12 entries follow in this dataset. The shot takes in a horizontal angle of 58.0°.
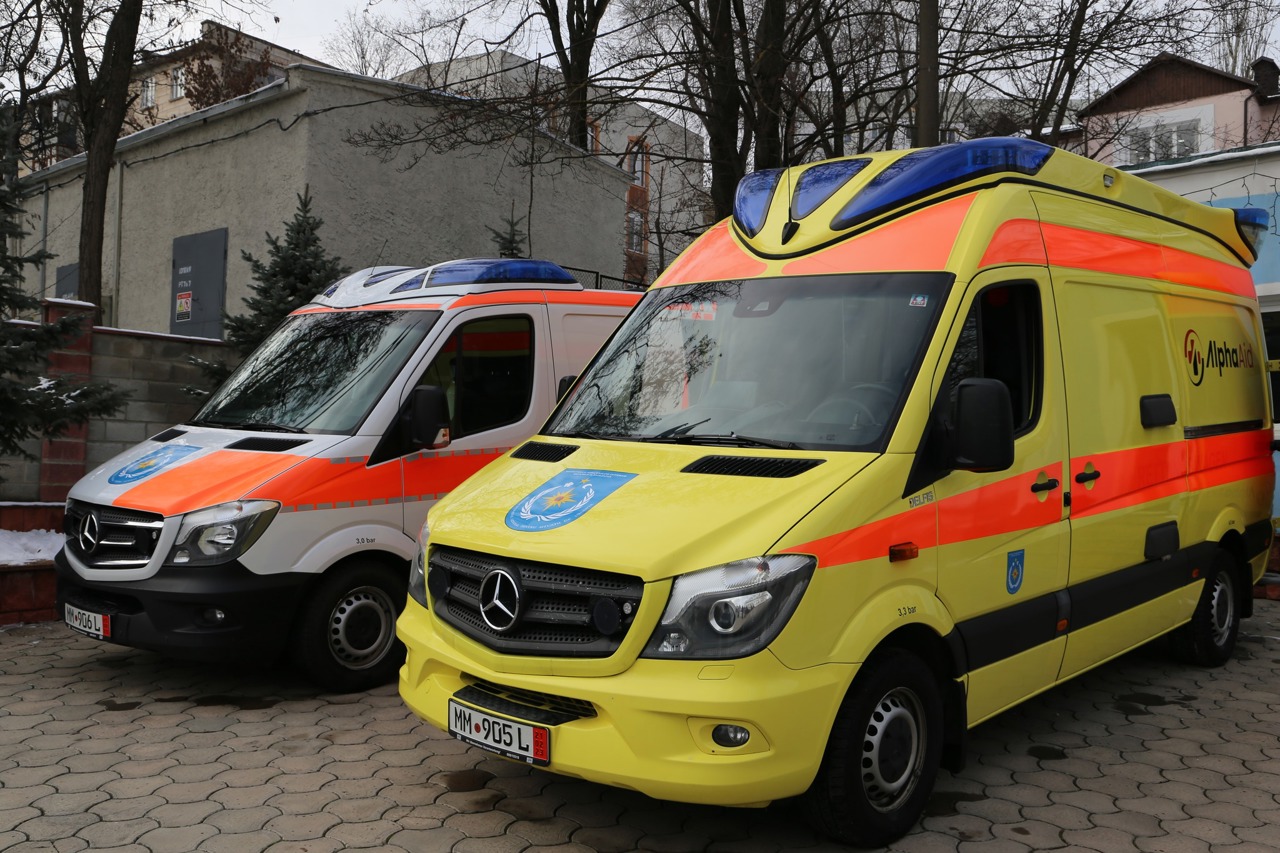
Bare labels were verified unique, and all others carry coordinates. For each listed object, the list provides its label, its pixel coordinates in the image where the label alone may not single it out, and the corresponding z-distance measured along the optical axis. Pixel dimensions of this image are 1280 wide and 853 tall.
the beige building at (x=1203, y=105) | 29.67
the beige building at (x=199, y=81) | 23.84
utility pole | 9.35
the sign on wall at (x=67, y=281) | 20.14
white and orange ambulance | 5.62
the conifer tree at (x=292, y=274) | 11.67
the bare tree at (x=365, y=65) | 30.75
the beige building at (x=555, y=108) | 11.90
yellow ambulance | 3.65
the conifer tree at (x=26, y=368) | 8.18
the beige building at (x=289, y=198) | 15.14
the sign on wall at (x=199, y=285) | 16.12
